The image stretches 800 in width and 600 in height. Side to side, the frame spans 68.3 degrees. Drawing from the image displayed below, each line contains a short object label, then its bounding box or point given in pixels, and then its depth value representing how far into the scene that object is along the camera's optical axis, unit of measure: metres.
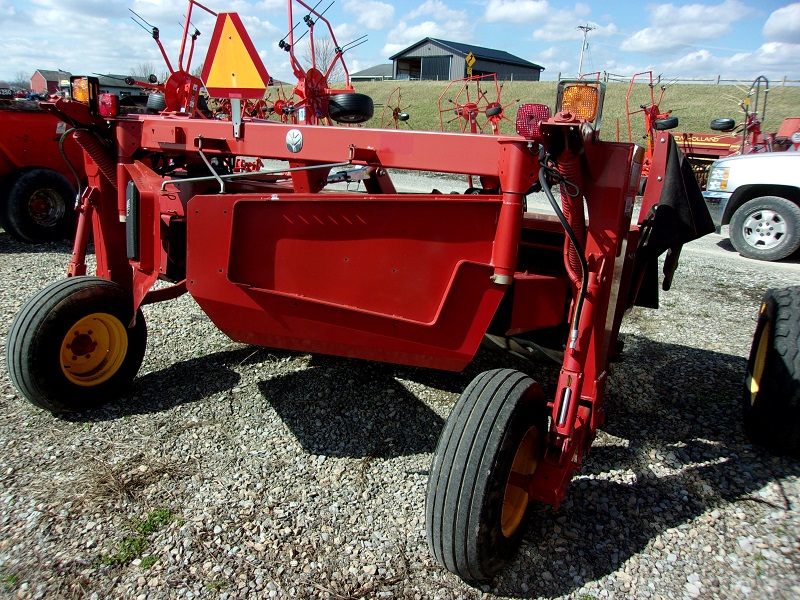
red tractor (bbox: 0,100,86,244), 7.25
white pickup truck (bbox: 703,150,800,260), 8.44
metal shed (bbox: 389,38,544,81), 51.31
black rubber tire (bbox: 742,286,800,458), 3.21
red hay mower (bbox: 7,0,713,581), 2.30
